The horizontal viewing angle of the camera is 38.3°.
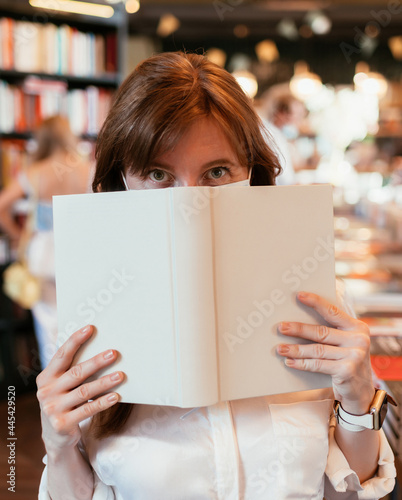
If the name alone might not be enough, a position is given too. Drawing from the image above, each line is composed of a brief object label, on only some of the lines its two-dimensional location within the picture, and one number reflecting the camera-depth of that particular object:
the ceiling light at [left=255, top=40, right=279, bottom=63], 6.95
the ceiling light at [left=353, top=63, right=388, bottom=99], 6.31
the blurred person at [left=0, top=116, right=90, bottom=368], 3.05
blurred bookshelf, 3.75
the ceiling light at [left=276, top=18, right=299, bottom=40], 6.54
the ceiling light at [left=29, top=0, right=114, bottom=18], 3.85
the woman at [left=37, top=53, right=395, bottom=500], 0.85
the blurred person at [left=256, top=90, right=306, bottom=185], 3.89
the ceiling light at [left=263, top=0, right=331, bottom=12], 6.07
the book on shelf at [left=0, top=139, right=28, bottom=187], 3.77
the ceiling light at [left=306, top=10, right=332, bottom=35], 6.34
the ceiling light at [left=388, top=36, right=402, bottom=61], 6.89
